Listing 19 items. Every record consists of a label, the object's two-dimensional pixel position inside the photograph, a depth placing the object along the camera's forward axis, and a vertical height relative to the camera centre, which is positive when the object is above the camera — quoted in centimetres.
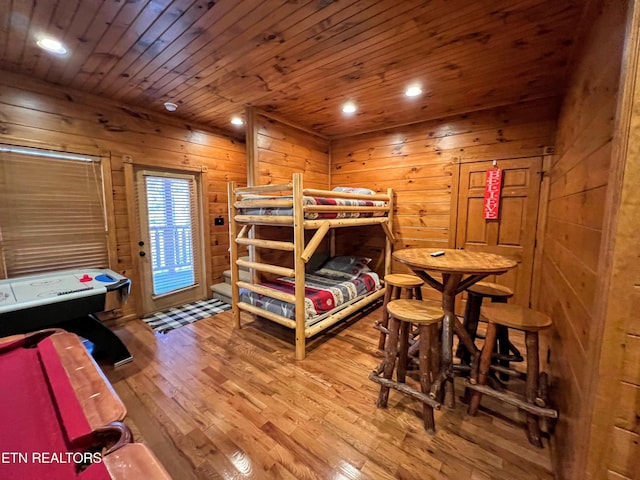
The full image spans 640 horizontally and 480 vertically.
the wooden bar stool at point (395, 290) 237 -73
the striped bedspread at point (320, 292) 263 -90
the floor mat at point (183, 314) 318 -137
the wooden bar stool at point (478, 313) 207 -82
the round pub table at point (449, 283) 172 -52
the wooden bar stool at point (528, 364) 155 -96
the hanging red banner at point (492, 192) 302 +26
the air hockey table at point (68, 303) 170 -64
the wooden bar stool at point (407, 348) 165 -94
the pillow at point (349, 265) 365 -74
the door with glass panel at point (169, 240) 339 -38
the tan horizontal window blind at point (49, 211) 245 +0
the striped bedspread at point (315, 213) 246 +4
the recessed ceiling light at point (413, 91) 262 +127
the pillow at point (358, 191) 356 +32
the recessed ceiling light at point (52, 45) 191 +126
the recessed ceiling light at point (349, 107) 305 +128
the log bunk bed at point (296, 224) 239 -11
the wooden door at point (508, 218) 289 -4
